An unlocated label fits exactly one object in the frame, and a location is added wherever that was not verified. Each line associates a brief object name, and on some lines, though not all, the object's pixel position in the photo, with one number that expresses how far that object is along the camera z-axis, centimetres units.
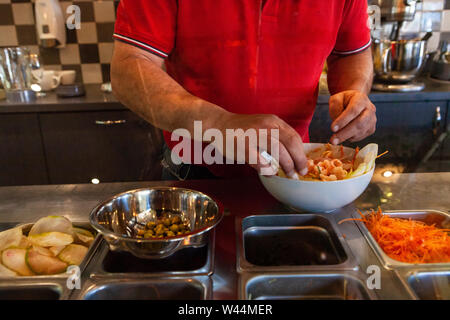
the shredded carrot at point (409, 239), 73
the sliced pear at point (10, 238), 78
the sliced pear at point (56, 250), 76
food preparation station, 65
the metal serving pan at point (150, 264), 67
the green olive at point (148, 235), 79
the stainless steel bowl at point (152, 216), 69
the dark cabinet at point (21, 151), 200
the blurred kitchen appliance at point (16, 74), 204
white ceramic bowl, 81
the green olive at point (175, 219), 87
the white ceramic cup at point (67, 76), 233
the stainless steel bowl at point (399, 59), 204
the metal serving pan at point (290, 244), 70
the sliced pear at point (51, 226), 82
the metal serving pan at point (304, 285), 66
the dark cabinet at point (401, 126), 200
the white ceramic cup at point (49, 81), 224
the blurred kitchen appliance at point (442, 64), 230
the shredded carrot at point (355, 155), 96
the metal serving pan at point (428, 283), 64
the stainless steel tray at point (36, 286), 66
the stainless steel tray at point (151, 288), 65
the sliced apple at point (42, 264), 72
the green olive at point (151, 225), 85
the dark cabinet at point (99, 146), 199
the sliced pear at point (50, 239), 78
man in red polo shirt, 97
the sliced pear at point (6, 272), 70
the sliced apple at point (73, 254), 74
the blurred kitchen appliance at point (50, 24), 228
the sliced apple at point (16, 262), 71
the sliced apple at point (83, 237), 81
